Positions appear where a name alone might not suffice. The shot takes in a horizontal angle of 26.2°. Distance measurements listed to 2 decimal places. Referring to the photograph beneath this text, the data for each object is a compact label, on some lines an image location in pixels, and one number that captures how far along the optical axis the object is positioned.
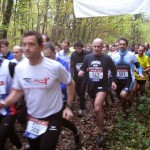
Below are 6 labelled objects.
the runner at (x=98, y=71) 6.96
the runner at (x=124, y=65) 8.56
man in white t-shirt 3.87
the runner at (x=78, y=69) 9.44
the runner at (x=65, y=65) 5.66
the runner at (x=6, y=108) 4.74
